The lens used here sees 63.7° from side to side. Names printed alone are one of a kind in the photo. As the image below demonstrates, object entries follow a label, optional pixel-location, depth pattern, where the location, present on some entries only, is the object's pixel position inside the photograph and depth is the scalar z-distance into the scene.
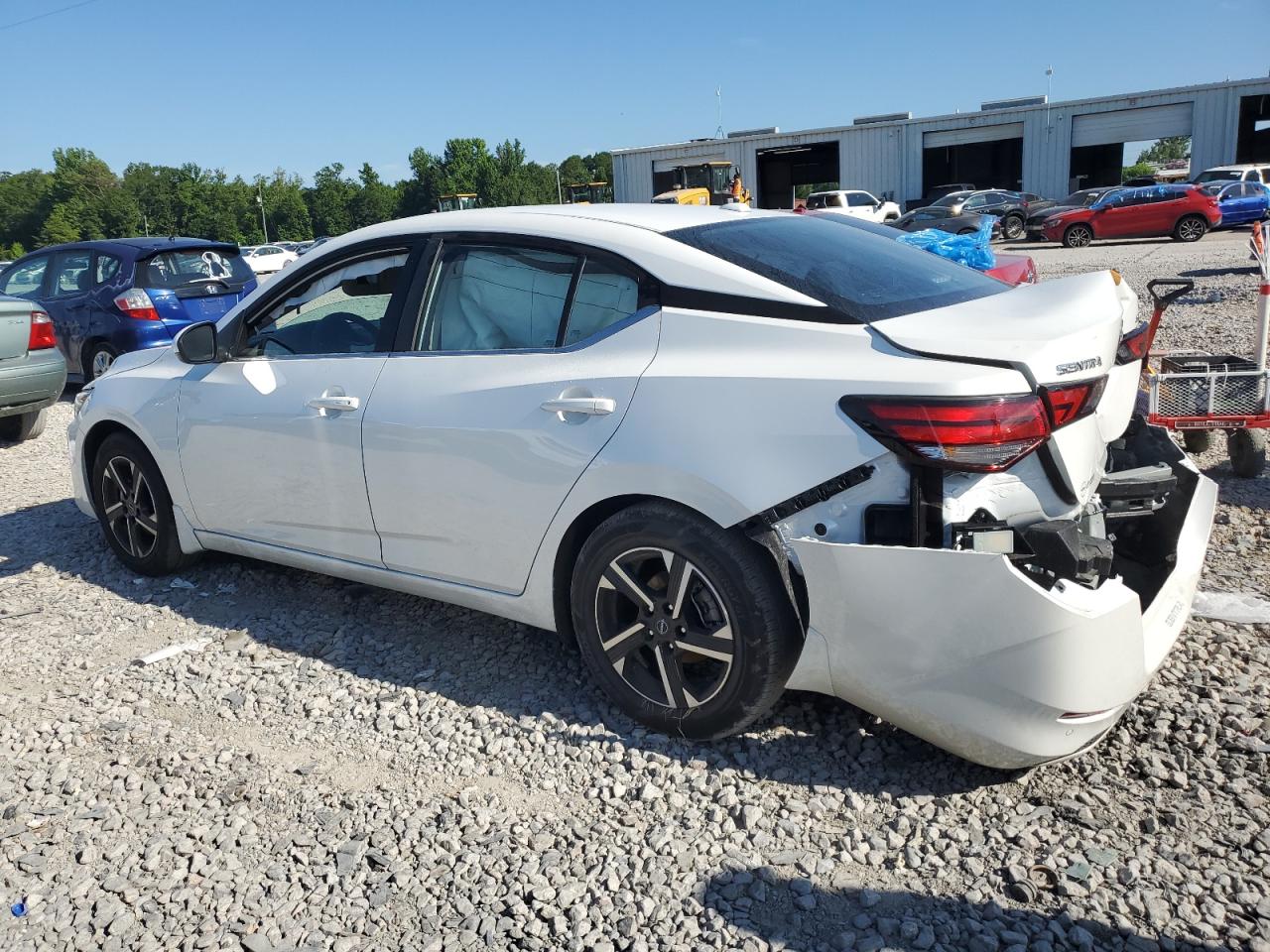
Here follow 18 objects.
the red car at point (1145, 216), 26.66
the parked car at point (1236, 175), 32.28
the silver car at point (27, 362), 8.52
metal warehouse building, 44.59
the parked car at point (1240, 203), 28.30
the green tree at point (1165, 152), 148.75
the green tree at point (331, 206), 110.88
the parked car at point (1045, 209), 31.91
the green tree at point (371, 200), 110.22
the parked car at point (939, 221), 31.02
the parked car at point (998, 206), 33.41
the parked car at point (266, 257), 34.16
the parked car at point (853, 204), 34.59
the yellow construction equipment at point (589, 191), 50.25
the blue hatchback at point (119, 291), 10.56
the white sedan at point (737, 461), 2.66
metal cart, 5.23
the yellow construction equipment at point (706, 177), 42.88
